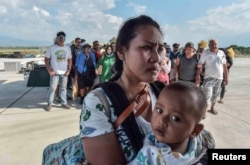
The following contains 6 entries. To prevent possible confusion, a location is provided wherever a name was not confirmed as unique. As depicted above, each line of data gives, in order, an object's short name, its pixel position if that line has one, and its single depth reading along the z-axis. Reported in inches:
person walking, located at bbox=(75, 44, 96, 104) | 188.7
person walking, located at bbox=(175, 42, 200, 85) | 162.9
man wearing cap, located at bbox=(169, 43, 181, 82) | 231.7
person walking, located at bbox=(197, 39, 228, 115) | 155.0
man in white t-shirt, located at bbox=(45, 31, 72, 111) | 167.4
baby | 29.7
